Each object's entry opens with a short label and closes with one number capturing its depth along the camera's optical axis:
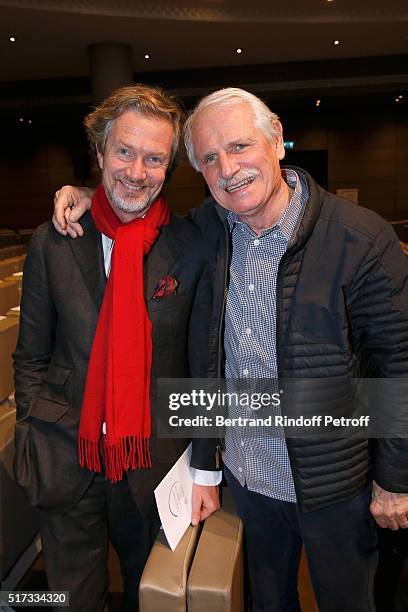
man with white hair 1.10
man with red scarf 1.23
